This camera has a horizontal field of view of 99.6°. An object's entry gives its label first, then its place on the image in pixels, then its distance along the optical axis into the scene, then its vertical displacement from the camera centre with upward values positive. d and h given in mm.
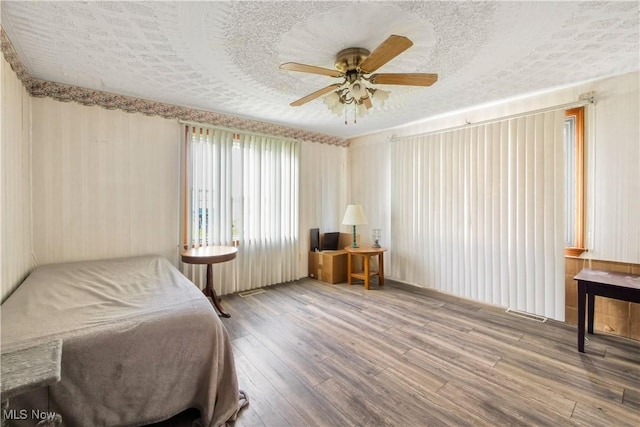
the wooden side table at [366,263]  3938 -752
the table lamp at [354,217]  4211 -57
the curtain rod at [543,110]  2604 +1089
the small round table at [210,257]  2762 -449
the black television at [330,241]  4633 -481
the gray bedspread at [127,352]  1264 -723
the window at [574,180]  2688 +331
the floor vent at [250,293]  3650 -1096
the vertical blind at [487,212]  2820 +17
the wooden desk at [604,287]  2045 -584
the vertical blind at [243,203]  3410 +142
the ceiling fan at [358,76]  1734 +981
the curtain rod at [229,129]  3323 +1127
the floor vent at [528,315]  2850 -1117
